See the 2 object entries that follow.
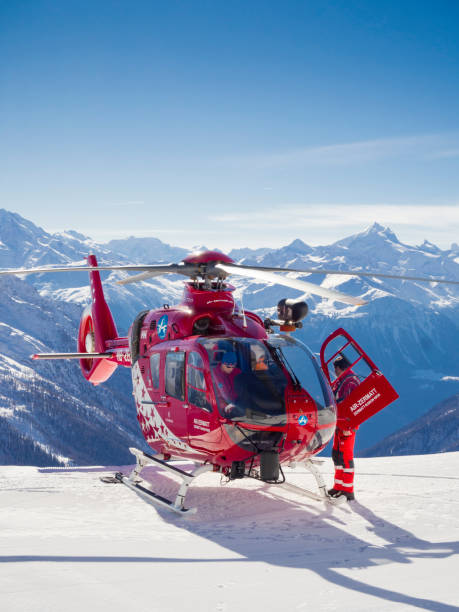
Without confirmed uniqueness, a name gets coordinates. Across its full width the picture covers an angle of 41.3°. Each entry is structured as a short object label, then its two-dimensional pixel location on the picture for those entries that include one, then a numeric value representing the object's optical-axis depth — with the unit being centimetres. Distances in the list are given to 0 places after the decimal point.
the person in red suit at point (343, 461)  1348
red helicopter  1156
